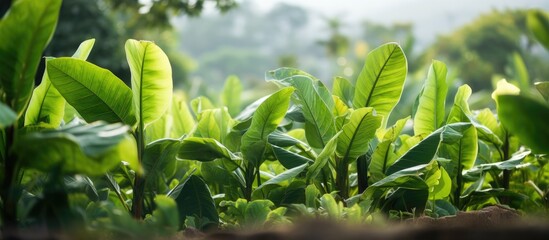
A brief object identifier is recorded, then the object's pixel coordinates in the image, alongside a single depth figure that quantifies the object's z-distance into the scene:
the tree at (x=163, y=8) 6.28
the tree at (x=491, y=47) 36.41
